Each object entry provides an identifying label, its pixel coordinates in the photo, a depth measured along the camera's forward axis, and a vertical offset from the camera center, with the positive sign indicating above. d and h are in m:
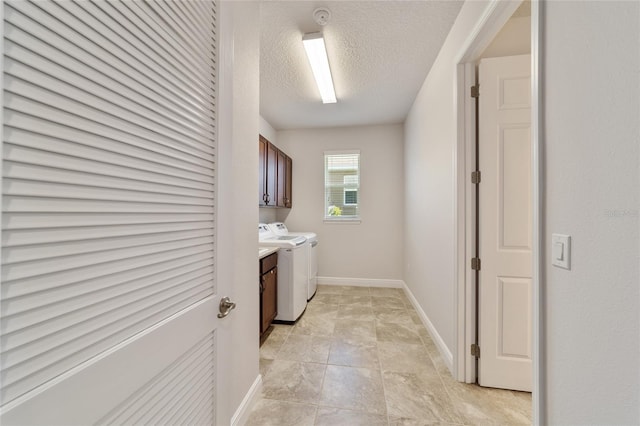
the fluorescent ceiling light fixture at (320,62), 2.09 +1.43
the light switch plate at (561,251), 0.87 -0.12
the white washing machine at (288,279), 2.78 -0.73
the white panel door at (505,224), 1.72 -0.05
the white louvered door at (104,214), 0.43 +0.00
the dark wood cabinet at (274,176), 3.18 +0.54
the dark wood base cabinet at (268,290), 2.37 -0.76
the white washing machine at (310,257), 3.48 -0.62
